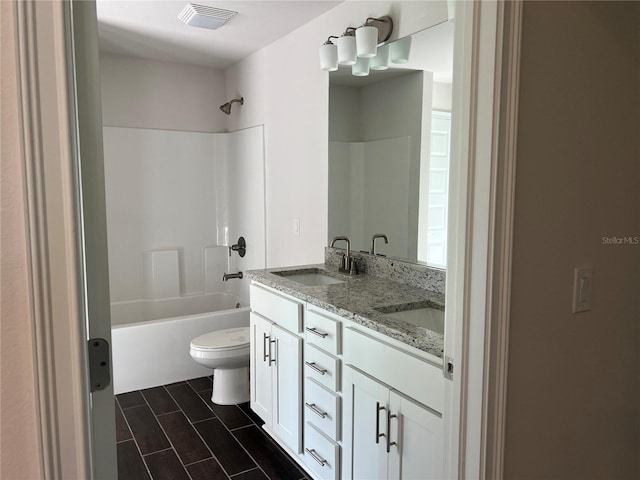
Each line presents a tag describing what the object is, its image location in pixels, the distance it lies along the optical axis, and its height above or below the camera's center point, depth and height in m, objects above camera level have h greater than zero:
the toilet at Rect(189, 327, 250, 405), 3.07 -1.03
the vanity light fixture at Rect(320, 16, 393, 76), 2.49 +0.75
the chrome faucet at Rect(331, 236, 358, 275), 2.74 -0.39
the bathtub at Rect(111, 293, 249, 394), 3.34 -1.05
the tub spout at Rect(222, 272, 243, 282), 4.07 -0.68
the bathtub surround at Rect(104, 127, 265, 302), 4.04 -0.13
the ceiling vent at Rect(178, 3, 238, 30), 2.87 +1.04
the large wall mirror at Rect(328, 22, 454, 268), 2.31 +0.20
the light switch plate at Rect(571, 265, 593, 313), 1.32 -0.25
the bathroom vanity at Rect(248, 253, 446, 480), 1.63 -0.70
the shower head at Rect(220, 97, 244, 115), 4.13 +0.71
